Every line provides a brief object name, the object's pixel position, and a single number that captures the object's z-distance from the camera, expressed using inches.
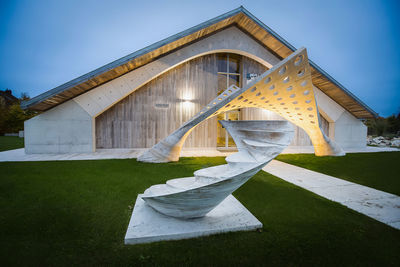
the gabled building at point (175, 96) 369.7
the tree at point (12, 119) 936.0
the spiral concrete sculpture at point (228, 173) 85.3
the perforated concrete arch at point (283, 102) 180.5
